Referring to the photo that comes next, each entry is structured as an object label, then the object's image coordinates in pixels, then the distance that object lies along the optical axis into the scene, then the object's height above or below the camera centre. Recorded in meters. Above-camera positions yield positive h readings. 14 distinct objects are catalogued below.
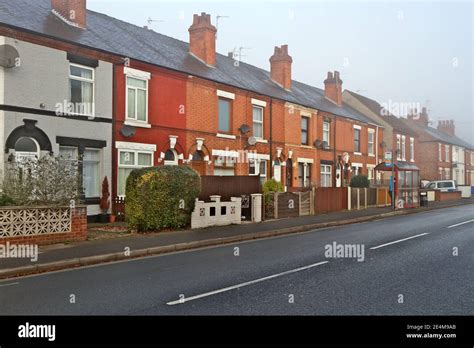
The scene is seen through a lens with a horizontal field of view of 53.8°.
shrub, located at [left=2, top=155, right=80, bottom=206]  12.30 +0.08
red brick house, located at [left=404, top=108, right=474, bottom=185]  55.75 +4.24
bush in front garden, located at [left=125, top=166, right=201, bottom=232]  15.05 -0.35
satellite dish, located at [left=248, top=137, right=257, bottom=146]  25.27 +2.51
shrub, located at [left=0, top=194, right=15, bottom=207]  11.98 -0.38
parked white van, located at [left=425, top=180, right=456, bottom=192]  44.25 +0.16
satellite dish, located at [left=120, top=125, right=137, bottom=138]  18.86 +2.26
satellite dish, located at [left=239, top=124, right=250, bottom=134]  25.20 +3.16
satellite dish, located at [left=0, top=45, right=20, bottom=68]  14.90 +4.20
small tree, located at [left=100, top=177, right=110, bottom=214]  18.00 -0.41
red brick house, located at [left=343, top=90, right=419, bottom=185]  44.53 +5.66
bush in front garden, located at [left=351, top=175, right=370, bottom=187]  30.81 +0.37
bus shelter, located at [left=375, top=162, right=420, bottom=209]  28.02 +0.17
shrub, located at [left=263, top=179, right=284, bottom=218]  21.28 -0.39
